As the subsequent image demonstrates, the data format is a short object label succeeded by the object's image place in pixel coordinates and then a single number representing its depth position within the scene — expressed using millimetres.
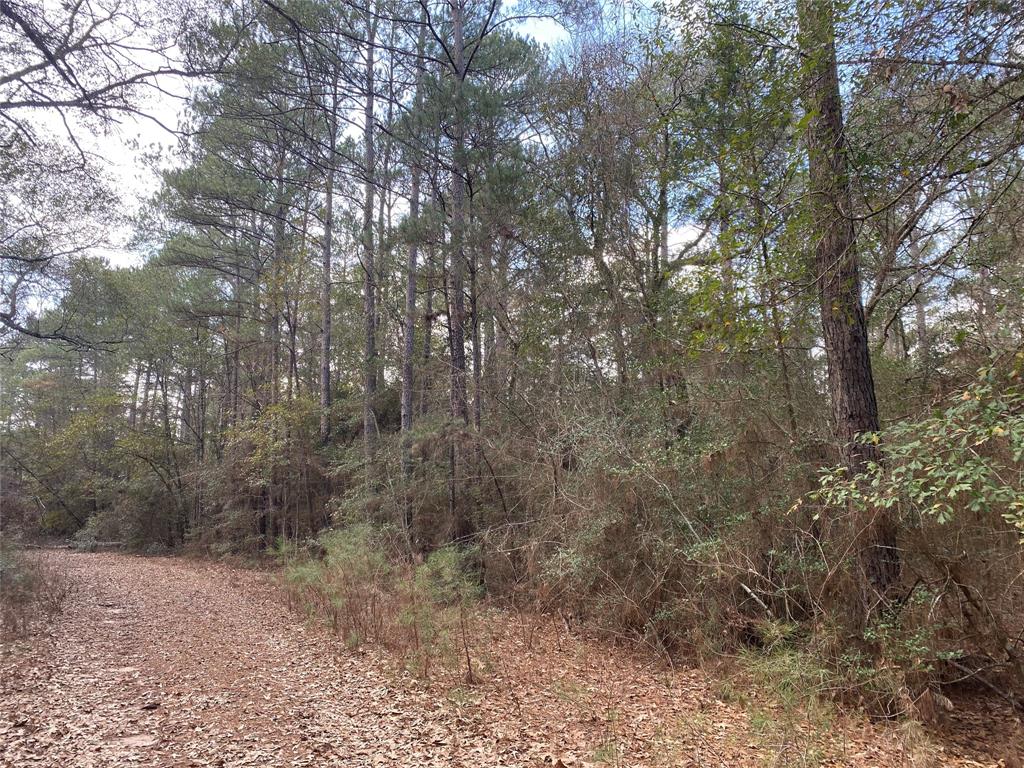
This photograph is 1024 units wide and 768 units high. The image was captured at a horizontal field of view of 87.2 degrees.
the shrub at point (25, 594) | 6860
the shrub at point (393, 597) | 5832
